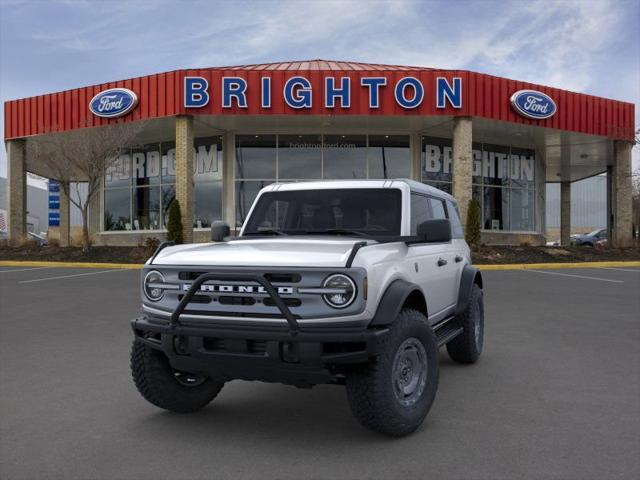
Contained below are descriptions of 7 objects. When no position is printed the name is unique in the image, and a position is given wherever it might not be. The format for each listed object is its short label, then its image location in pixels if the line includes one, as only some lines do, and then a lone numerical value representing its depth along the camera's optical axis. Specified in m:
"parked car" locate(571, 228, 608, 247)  37.53
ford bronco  3.36
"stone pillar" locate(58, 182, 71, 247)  31.40
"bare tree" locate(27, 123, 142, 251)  20.97
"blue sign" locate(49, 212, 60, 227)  36.19
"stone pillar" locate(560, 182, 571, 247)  36.50
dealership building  20.17
